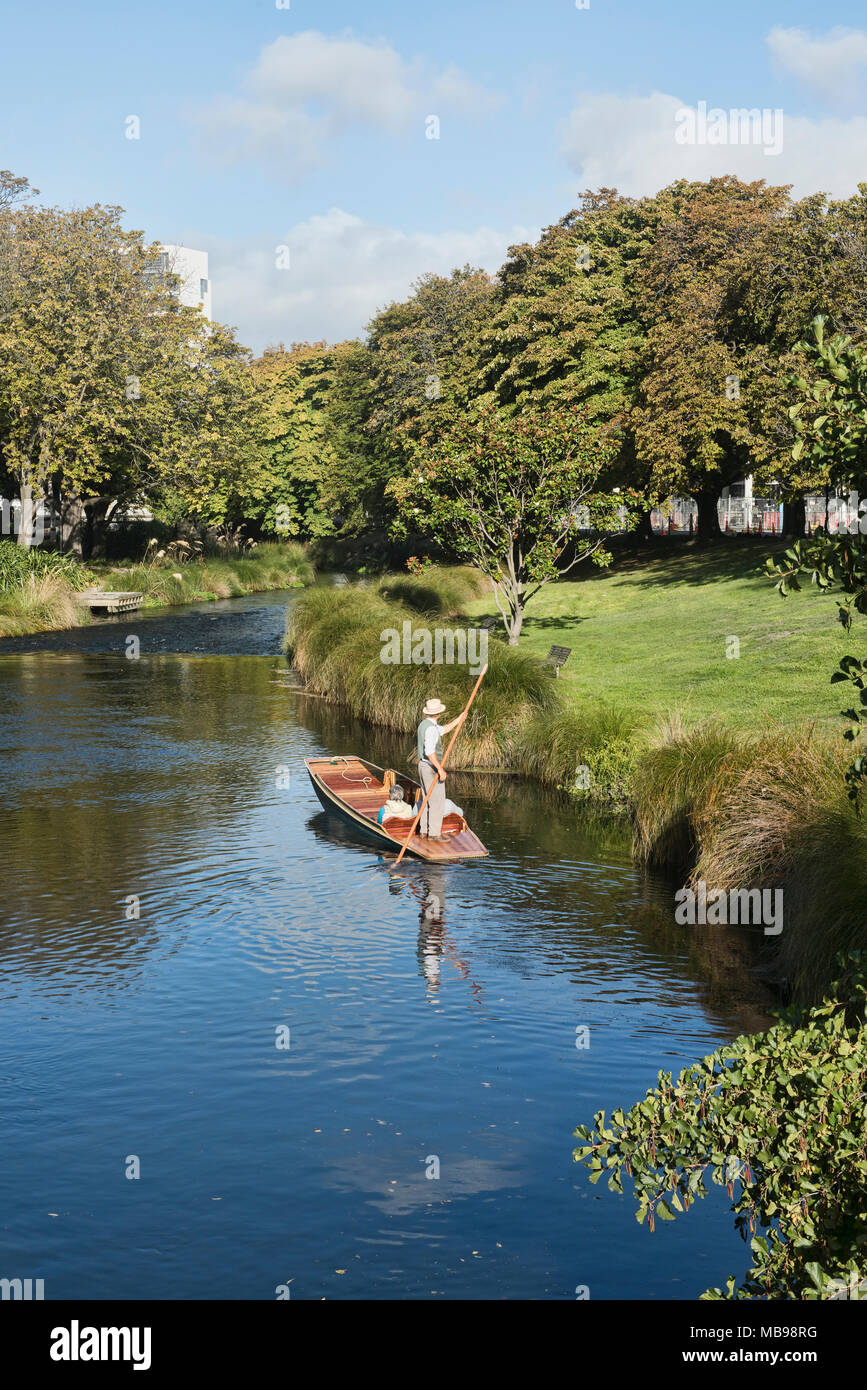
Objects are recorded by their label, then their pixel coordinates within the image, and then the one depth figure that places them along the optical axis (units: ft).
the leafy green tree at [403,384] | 198.90
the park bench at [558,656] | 92.68
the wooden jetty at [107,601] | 171.73
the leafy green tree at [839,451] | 21.61
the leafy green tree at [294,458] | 272.51
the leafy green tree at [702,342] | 143.43
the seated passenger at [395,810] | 63.46
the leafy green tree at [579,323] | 169.48
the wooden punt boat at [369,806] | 60.44
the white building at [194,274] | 359.66
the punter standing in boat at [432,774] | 60.85
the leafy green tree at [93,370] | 169.27
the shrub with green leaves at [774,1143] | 18.75
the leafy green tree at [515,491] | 121.90
